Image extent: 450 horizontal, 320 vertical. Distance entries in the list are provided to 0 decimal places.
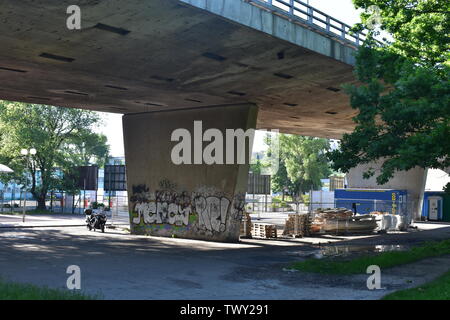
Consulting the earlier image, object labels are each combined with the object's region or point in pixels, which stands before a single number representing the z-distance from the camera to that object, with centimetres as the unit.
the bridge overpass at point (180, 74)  1292
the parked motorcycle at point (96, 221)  2944
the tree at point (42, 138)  4353
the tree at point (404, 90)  1489
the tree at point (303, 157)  7181
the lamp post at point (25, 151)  3556
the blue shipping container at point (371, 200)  3678
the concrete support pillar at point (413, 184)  4153
